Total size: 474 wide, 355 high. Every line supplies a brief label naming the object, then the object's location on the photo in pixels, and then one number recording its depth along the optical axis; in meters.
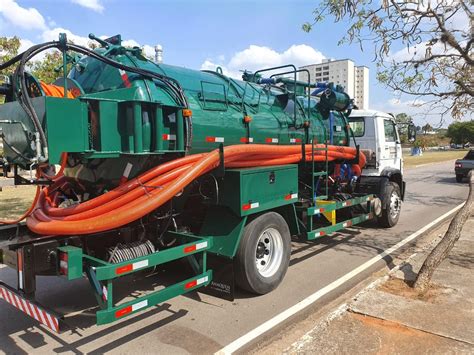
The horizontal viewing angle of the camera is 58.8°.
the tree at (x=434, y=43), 6.03
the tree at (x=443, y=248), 5.34
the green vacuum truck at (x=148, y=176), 3.79
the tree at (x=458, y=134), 90.50
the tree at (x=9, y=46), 11.81
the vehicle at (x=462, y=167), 20.53
